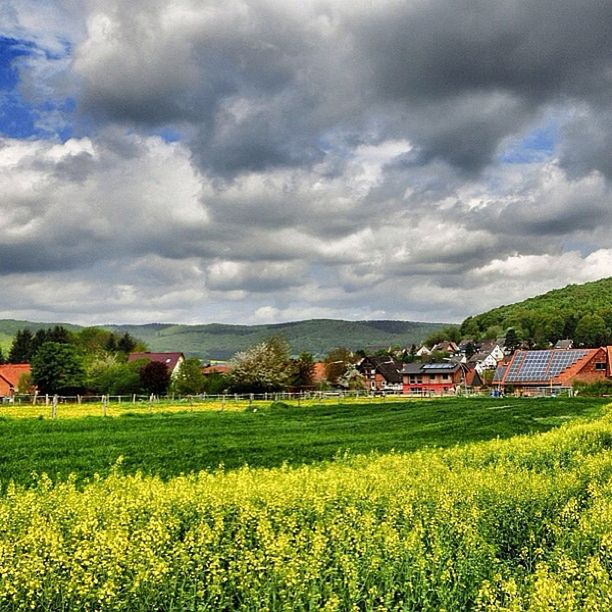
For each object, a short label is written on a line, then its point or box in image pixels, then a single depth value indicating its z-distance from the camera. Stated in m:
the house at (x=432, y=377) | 120.31
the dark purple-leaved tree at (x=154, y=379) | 88.06
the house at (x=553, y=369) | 95.38
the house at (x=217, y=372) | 97.22
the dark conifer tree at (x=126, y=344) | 144.71
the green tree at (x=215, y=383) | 90.62
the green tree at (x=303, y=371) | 100.56
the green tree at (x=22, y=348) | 132.50
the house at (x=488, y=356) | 173.40
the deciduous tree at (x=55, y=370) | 87.44
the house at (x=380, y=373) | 140.88
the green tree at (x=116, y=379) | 88.69
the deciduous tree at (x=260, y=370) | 91.69
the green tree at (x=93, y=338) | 136.62
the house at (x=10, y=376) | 105.69
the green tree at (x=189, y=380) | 86.62
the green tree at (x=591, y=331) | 175.62
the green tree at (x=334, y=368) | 121.25
